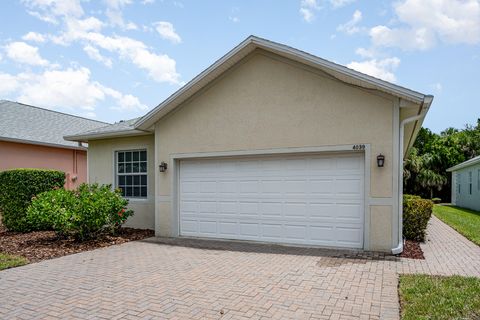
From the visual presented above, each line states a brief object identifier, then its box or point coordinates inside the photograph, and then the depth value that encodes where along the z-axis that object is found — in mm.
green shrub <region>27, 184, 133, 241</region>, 8930
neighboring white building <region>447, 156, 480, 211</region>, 20658
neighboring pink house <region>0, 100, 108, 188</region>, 14414
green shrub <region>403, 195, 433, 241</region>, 9148
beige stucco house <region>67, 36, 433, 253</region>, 7594
